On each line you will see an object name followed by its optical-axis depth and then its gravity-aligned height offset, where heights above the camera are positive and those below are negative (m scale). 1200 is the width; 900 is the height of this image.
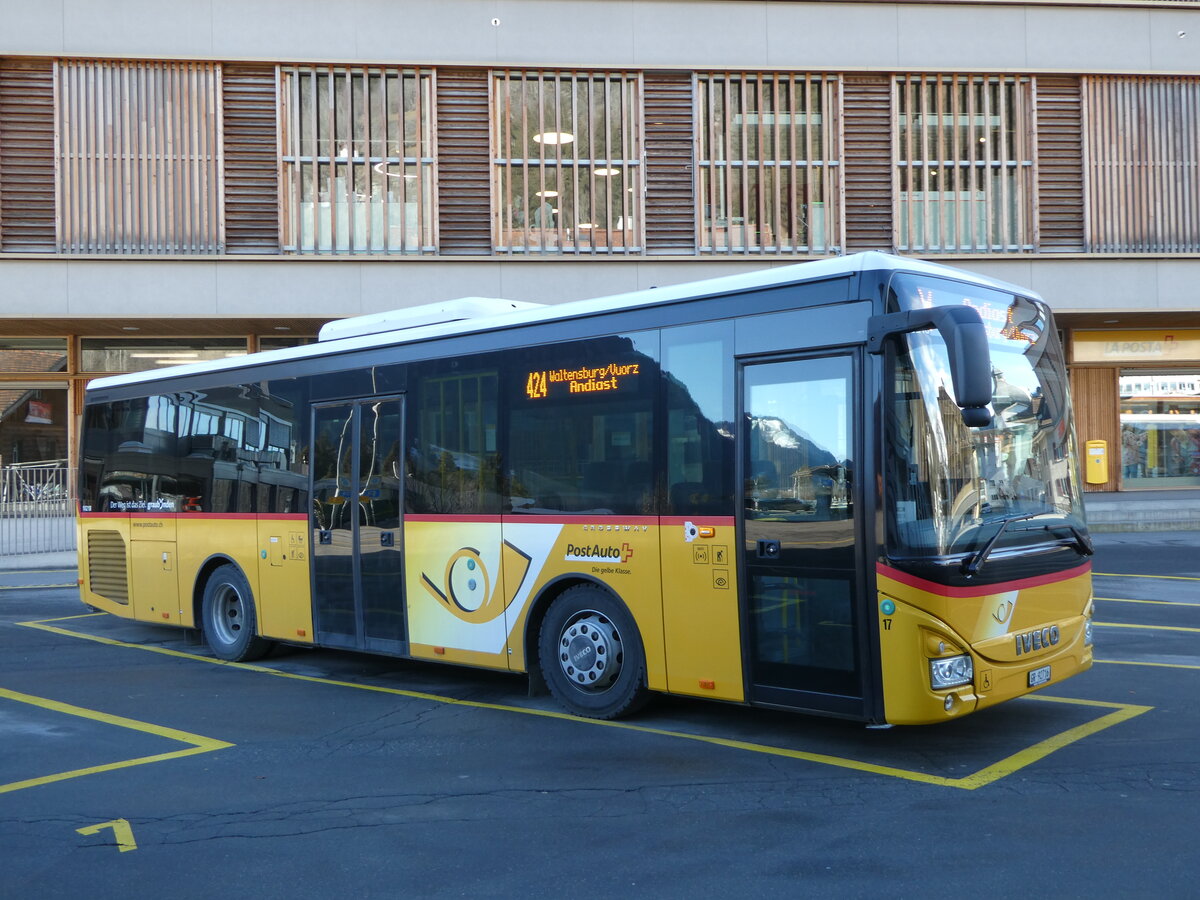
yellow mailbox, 24.77 -0.31
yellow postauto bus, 6.12 -0.23
